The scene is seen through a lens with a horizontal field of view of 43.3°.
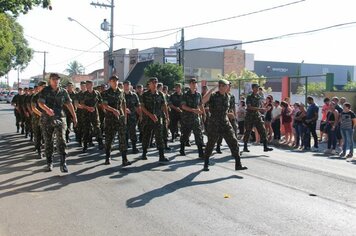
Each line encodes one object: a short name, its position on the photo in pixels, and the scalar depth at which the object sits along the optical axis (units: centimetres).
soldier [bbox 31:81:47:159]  1103
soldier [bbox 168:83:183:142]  1243
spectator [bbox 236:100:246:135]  1695
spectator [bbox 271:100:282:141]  1559
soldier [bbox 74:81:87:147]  1274
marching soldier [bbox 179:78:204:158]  1026
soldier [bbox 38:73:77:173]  873
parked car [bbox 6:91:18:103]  6127
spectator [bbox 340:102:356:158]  1255
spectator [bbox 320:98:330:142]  1395
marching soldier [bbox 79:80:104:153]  1243
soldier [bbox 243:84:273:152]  1150
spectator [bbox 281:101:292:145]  1527
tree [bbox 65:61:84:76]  12985
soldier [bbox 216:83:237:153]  1137
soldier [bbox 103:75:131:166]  949
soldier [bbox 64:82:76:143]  1427
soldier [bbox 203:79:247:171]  877
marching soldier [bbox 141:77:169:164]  980
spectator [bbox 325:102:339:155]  1325
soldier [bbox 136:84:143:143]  1375
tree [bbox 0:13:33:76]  5195
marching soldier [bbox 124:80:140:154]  1191
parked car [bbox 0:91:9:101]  7222
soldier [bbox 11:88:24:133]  1735
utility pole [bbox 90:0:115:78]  3369
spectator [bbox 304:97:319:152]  1402
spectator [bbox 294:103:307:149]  1439
